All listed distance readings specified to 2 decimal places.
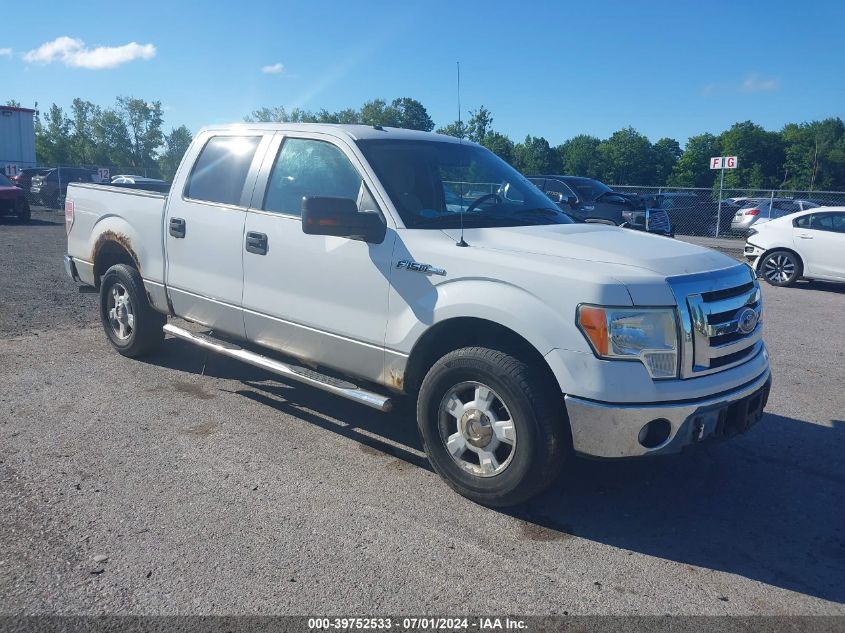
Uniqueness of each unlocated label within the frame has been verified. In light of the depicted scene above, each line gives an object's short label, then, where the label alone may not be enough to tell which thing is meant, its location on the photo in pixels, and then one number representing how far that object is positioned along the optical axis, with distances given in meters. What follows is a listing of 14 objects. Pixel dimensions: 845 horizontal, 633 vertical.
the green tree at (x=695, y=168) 82.75
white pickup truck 3.59
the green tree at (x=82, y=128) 81.18
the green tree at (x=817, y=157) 74.38
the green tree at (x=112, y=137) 81.88
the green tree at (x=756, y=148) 86.38
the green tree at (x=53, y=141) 80.56
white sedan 12.66
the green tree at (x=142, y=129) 81.69
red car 22.45
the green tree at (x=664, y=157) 87.06
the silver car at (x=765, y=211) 23.19
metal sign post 24.32
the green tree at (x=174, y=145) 71.62
